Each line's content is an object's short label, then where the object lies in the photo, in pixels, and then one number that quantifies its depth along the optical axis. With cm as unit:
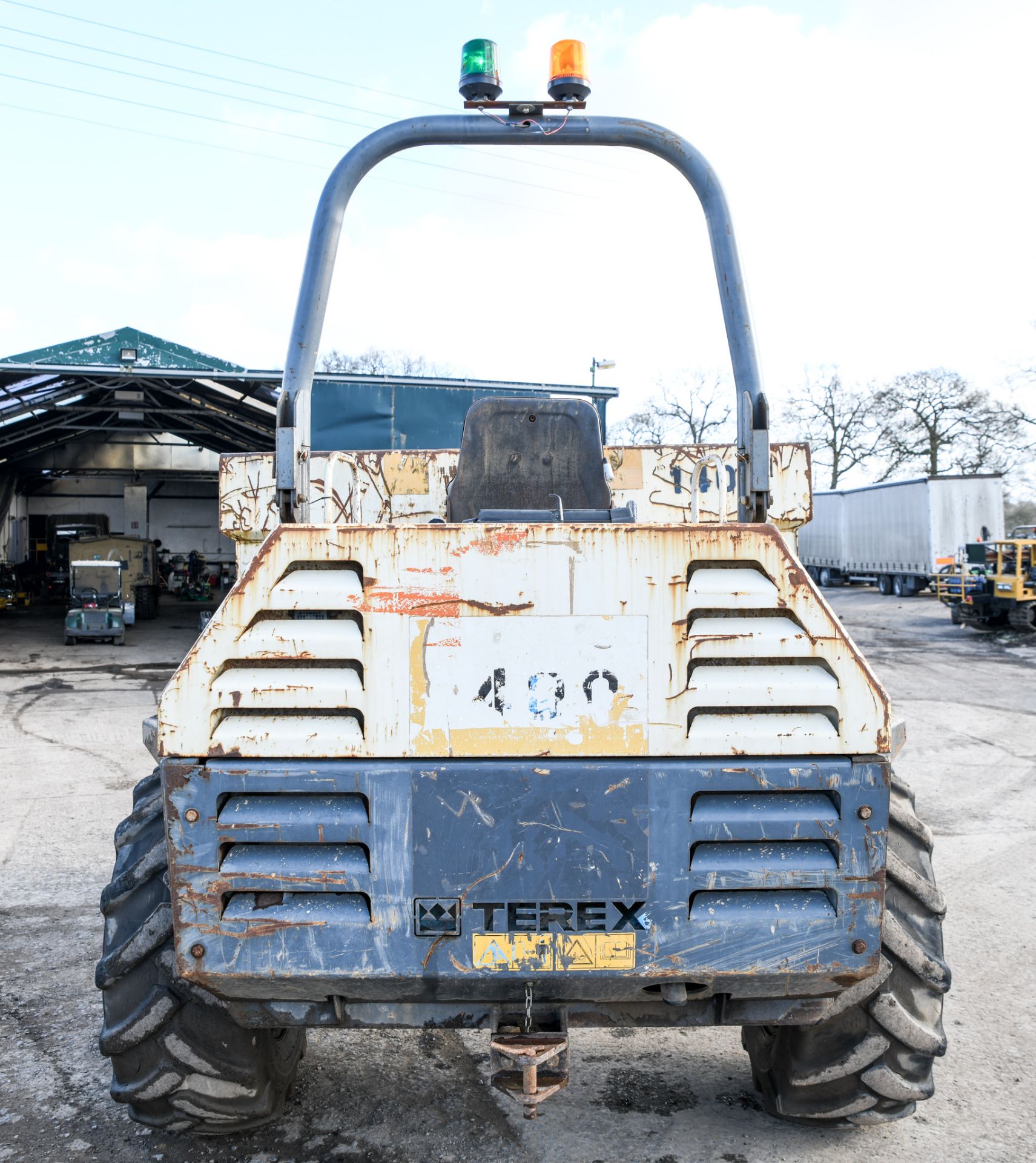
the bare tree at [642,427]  4962
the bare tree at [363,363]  4107
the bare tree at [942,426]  4150
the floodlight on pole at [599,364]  2302
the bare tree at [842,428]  4578
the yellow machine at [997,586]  1997
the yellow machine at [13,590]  2860
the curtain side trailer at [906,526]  2886
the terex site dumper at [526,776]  248
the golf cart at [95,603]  2006
